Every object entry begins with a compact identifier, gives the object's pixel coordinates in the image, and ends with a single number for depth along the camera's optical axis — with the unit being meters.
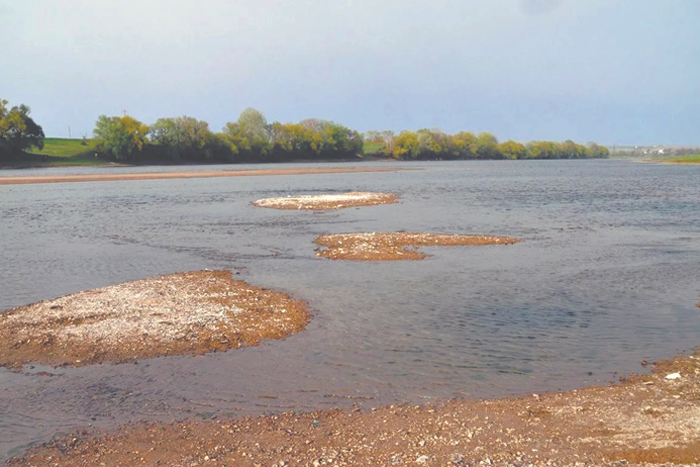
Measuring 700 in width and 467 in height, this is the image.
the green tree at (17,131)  112.75
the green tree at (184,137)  136.25
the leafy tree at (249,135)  148.88
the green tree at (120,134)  126.12
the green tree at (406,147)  188.00
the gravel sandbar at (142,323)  12.27
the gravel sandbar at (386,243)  23.31
